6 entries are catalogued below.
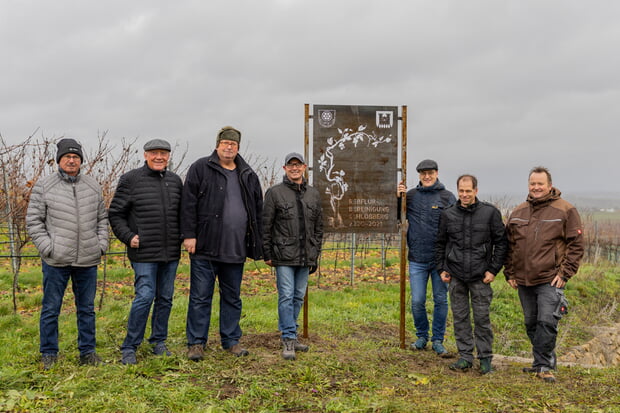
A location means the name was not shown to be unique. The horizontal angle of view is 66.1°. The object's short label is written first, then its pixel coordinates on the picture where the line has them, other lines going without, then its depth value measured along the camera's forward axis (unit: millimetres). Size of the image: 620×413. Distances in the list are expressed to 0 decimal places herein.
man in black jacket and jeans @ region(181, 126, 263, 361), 4609
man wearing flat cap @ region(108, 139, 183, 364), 4441
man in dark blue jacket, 5289
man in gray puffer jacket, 4230
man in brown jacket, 4414
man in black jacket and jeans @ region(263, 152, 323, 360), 4910
